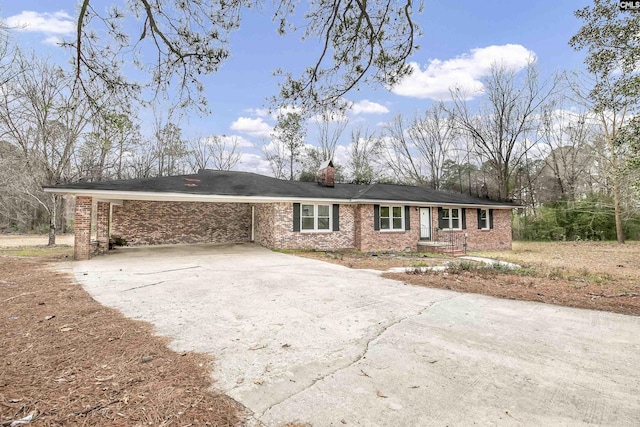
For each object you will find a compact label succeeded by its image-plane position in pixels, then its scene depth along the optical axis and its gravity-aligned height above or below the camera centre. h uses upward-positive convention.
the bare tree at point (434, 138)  29.25 +8.14
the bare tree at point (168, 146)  26.58 +6.92
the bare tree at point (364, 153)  30.89 +7.05
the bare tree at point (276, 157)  31.44 +6.85
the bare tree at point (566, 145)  25.22 +6.48
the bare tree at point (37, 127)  14.43 +4.94
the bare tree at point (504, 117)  25.12 +8.91
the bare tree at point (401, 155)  30.78 +6.86
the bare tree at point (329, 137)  29.84 +8.36
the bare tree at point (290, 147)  29.00 +7.59
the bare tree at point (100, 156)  18.09 +4.38
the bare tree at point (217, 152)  30.56 +7.23
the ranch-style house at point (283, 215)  12.18 +0.47
